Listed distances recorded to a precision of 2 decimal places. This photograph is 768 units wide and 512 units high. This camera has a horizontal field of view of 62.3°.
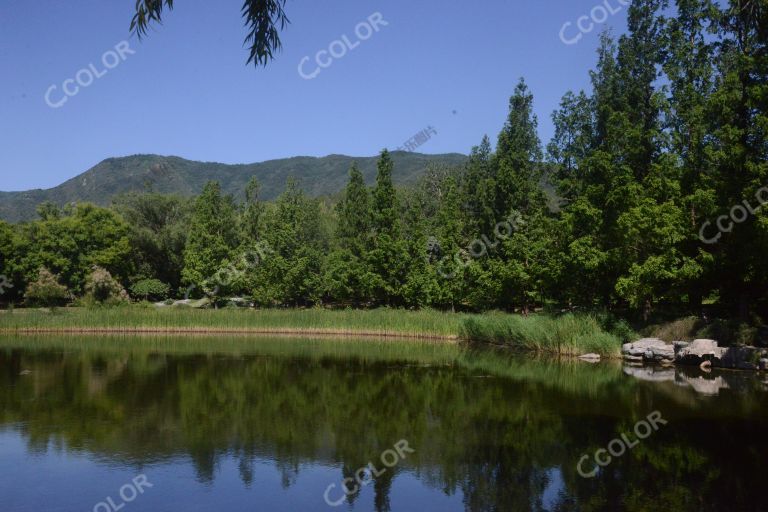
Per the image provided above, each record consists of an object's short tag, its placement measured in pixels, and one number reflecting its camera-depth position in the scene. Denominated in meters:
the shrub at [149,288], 57.90
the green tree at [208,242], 52.25
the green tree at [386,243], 46.53
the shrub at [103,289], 51.47
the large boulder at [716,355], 24.25
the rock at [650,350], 27.05
